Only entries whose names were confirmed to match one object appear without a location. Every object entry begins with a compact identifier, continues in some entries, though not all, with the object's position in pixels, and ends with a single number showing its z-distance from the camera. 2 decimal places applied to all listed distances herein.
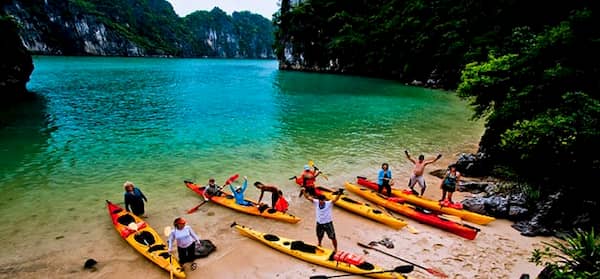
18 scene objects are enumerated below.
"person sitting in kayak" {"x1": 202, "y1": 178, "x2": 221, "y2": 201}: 11.43
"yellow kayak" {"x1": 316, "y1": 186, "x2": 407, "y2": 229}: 9.74
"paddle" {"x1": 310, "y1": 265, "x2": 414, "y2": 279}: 7.08
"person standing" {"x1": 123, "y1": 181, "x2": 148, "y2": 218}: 10.22
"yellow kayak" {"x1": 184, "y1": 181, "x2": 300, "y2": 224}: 10.16
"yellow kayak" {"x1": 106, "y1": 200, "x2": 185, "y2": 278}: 7.70
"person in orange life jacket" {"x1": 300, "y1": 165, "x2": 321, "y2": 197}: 11.66
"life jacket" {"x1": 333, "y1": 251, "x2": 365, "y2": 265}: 7.55
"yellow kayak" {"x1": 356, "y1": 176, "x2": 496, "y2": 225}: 9.81
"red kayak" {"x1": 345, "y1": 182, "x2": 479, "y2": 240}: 9.04
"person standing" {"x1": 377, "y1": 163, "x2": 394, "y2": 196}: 11.68
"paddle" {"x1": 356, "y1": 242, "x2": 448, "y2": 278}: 7.30
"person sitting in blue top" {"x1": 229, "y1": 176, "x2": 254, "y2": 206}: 10.94
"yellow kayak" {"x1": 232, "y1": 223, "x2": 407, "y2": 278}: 7.36
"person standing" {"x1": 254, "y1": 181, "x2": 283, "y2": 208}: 10.61
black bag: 8.16
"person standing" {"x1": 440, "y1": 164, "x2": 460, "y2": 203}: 10.80
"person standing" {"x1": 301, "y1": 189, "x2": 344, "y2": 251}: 7.93
